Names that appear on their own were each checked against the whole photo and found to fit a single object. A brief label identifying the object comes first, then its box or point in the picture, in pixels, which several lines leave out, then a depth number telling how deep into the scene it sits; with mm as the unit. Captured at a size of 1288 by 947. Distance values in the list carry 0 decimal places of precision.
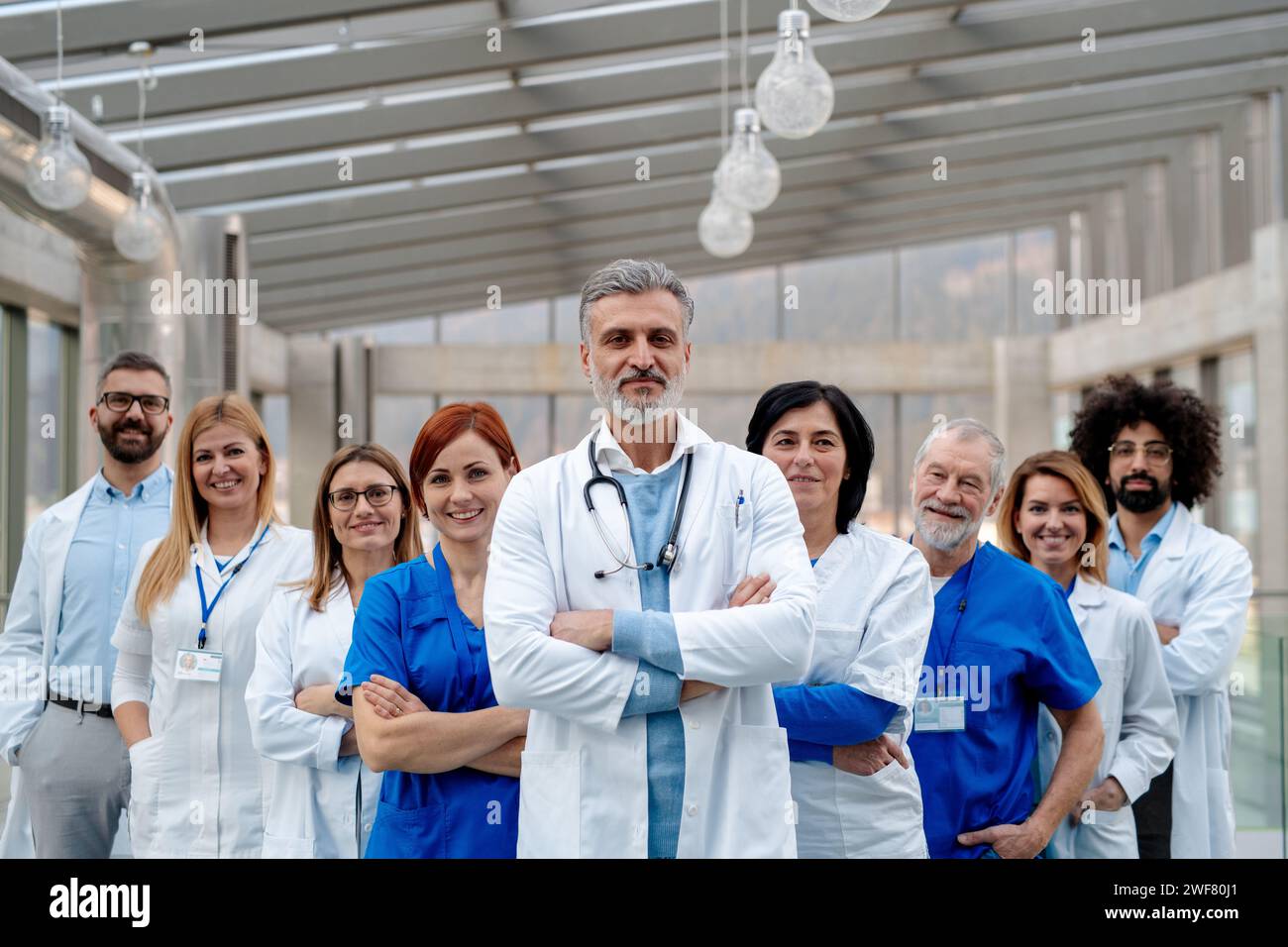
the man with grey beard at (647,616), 2322
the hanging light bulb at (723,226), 7871
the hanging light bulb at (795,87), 4766
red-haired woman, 2547
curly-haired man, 3742
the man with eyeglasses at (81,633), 3557
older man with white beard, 2846
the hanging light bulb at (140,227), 6938
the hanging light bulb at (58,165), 5477
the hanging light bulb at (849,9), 3939
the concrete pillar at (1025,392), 15898
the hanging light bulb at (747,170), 5867
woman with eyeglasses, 3049
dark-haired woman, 2609
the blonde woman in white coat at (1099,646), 3248
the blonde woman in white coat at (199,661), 3363
